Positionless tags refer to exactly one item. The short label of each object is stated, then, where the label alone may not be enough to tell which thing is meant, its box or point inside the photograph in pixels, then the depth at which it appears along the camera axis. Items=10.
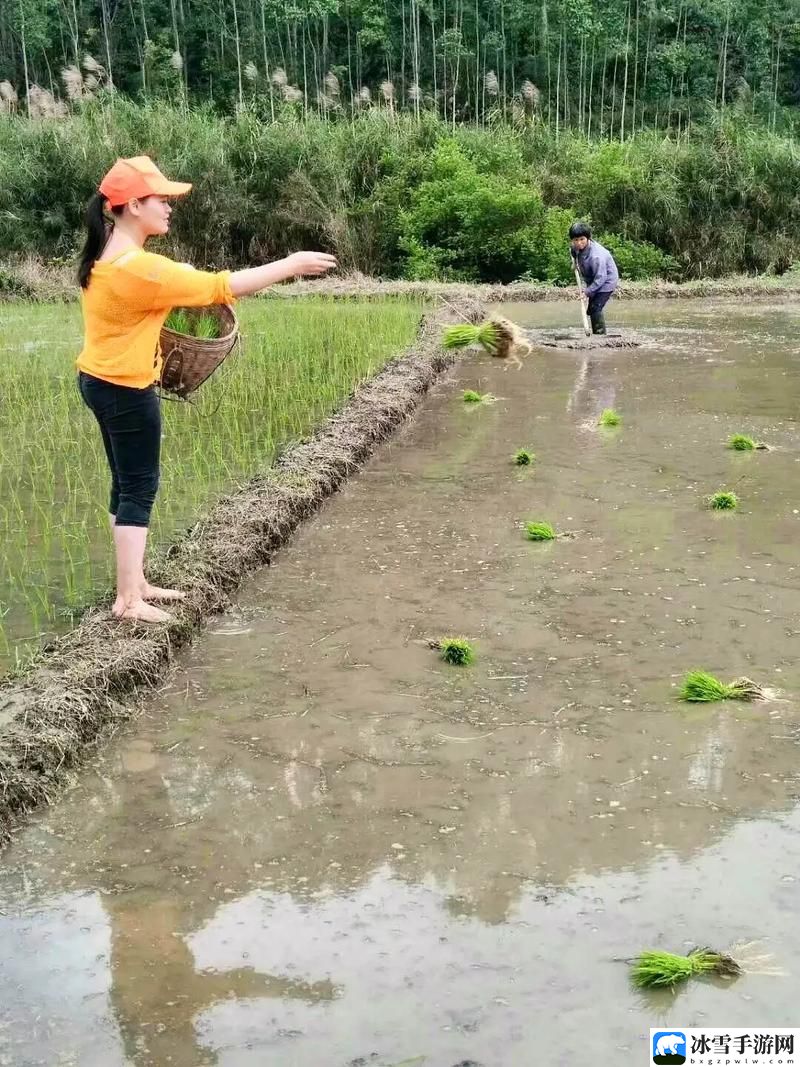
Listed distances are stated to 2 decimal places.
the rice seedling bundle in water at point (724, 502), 5.47
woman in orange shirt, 3.56
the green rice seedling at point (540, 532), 5.02
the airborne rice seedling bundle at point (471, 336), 6.08
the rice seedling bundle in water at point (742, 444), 6.70
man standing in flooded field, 11.15
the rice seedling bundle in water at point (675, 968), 2.15
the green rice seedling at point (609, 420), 7.48
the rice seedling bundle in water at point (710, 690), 3.39
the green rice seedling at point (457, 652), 3.70
